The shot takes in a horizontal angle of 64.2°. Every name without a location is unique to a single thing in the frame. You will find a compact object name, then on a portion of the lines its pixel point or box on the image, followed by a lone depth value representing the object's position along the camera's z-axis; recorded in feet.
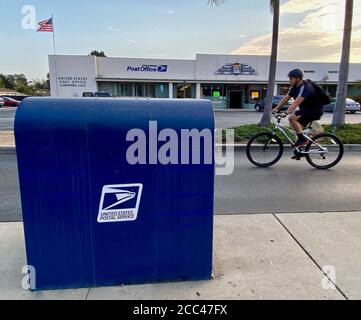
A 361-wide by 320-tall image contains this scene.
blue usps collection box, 7.11
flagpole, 98.58
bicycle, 20.81
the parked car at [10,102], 119.71
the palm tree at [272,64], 36.27
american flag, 79.30
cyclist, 18.95
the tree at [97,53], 251.80
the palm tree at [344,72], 31.96
